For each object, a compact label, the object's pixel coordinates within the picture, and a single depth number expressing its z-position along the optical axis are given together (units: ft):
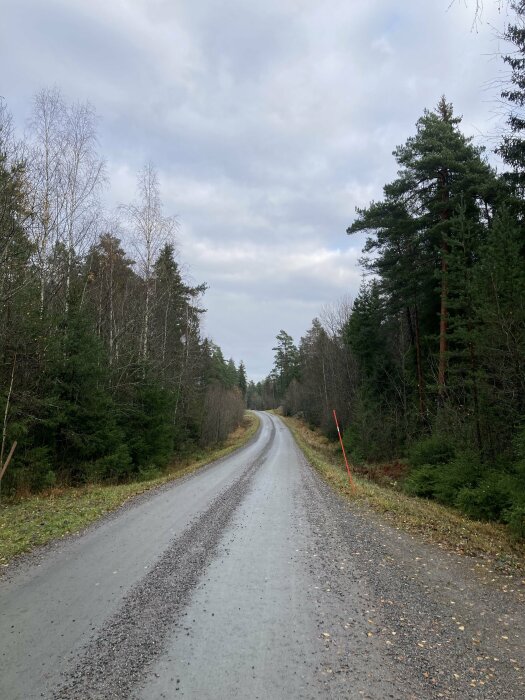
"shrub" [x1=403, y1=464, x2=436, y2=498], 44.60
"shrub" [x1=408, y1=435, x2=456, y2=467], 46.88
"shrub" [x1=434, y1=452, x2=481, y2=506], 37.97
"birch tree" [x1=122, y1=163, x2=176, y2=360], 57.88
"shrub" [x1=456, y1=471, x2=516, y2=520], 31.58
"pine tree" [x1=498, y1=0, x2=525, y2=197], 26.35
